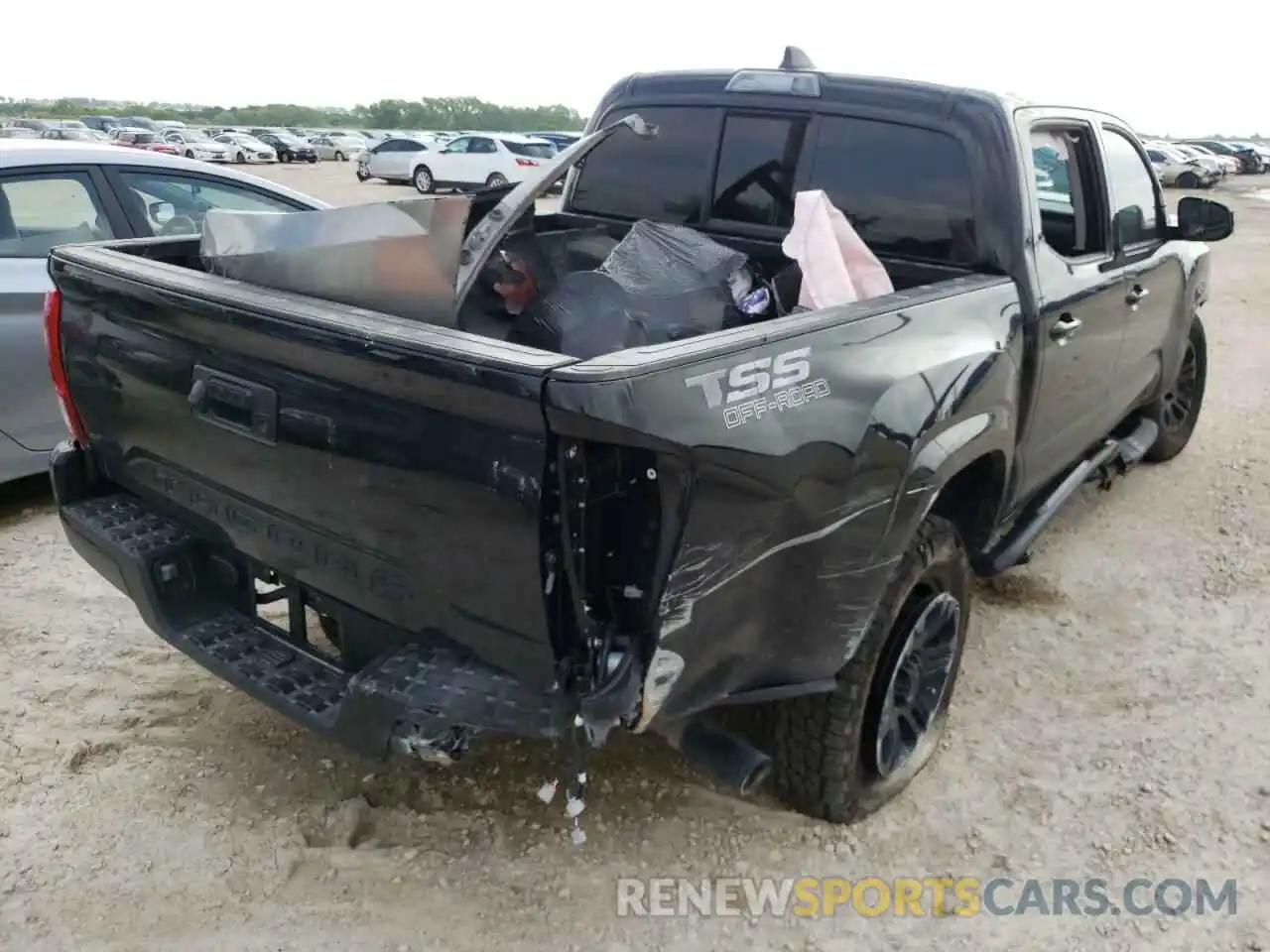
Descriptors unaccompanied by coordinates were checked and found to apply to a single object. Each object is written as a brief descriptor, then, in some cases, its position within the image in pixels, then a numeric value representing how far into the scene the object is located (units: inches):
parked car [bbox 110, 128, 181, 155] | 1501.0
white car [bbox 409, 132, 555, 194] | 1027.3
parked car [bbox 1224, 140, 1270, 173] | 2068.2
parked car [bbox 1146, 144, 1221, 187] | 1445.6
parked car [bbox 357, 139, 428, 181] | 1134.0
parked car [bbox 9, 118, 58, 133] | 1648.9
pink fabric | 119.9
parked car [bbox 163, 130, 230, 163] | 1604.3
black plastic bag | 110.7
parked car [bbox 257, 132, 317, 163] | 1785.2
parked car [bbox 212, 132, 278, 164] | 1685.5
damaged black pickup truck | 80.6
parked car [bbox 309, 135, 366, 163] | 1953.7
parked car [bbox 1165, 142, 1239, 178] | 1575.9
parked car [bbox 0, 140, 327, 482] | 184.1
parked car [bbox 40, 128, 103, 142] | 1457.9
